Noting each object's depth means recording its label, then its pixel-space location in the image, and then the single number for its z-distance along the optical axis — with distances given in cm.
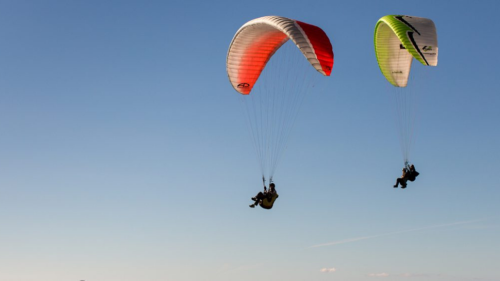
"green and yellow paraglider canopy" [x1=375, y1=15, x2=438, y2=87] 4528
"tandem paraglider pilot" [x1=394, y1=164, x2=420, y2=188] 4744
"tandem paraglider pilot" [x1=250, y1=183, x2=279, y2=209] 4525
